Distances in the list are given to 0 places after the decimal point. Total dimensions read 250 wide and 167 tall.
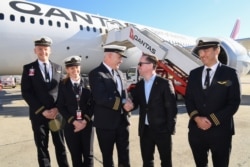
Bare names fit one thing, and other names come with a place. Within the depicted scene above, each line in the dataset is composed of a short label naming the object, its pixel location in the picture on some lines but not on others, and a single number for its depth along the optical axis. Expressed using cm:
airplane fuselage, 668
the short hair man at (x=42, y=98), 244
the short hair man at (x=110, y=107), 210
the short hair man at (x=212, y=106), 197
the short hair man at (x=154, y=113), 211
